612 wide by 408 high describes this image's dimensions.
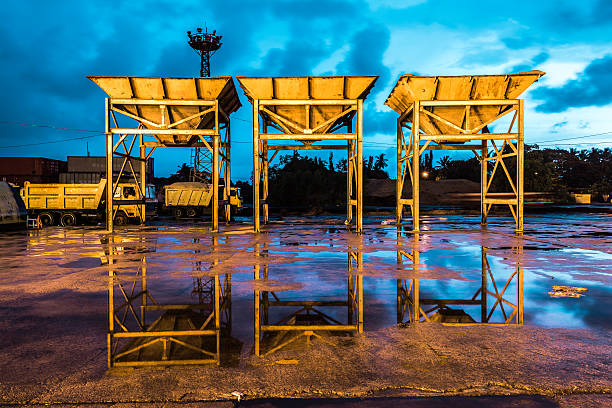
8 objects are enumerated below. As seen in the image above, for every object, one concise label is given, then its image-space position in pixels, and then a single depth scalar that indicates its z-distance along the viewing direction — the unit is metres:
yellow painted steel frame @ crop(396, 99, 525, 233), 13.94
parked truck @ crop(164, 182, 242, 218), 29.06
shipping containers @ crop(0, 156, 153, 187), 48.06
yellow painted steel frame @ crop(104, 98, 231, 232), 14.48
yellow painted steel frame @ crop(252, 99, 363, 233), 14.03
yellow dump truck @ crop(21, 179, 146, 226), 22.08
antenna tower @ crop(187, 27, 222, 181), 52.81
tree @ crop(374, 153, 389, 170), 97.71
